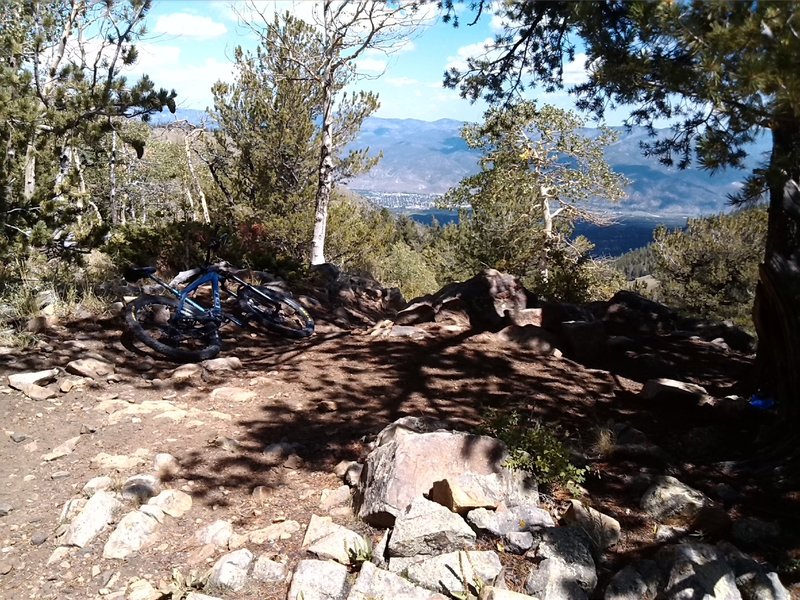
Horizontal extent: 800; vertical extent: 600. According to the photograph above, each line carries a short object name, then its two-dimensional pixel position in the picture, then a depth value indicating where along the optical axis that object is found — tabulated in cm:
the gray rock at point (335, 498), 363
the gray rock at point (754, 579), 264
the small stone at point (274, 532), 323
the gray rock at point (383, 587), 265
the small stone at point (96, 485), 364
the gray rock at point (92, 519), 321
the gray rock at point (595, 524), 310
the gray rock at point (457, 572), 269
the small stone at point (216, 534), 320
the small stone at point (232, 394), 531
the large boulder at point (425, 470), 331
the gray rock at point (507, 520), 308
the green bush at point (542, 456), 353
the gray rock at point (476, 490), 319
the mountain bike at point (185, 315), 592
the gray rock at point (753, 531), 310
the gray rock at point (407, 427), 415
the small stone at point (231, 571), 281
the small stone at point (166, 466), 392
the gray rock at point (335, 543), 300
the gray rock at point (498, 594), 251
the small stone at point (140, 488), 358
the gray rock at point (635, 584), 271
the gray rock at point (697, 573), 262
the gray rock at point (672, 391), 508
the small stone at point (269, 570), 289
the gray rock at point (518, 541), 300
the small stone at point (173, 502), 353
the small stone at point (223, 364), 595
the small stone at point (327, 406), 518
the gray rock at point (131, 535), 312
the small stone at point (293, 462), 419
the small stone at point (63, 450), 408
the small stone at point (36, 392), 487
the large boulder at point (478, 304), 823
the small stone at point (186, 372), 566
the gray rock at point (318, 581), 272
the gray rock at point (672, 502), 331
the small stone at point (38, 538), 321
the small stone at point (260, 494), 374
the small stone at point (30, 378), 494
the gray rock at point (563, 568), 271
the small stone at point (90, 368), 534
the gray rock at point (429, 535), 290
